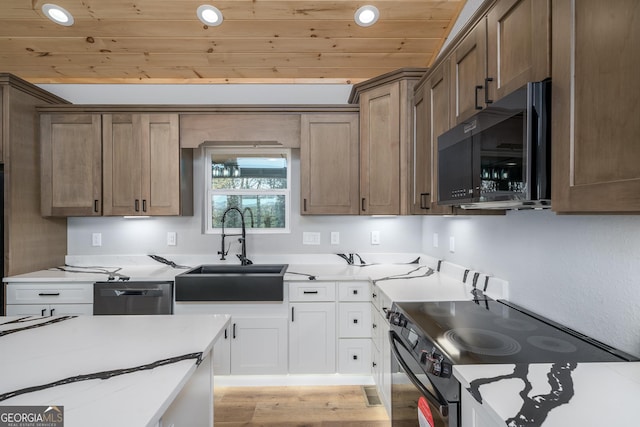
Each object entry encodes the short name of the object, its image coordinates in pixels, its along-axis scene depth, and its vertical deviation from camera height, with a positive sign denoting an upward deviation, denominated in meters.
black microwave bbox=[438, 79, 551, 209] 0.99 +0.21
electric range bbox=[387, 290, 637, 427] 1.03 -0.49
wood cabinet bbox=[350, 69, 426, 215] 2.32 +0.52
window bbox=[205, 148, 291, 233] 3.00 +0.22
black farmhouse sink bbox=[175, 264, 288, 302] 2.31 -0.57
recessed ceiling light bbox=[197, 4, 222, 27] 2.25 +1.41
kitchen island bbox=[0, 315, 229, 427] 0.72 -0.44
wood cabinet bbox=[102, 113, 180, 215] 2.59 +0.38
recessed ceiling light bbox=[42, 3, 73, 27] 2.24 +1.41
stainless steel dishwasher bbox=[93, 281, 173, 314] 2.32 -0.65
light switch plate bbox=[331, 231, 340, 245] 2.95 -0.25
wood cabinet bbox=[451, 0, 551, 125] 1.02 +0.61
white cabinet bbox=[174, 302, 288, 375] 2.34 -0.95
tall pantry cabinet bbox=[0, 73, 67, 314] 2.33 +0.22
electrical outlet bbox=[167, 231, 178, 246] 2.91 -0.26
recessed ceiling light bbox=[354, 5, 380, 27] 2.27 +1.42
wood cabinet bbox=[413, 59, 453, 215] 1.80 +0.49
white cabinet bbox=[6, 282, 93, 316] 2.31 -0.65
